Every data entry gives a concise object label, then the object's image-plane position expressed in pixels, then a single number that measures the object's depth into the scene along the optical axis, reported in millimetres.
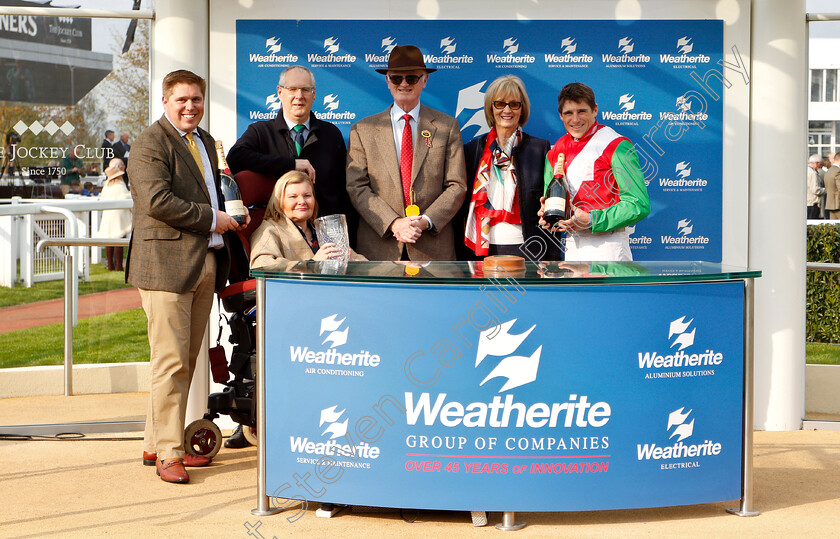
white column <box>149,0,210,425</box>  6195
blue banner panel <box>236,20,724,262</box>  6340
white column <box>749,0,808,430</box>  6293
